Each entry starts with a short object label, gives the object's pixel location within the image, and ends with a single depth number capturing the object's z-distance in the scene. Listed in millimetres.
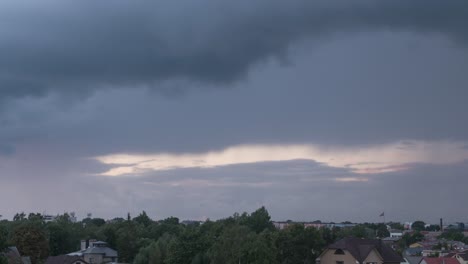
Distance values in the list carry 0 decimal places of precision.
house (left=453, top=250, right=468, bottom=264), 123075
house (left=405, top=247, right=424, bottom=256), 175412
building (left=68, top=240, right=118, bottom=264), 112500
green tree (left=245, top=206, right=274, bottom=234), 142875
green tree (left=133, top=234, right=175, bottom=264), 105688
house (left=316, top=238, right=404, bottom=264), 96562
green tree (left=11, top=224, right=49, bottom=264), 109750
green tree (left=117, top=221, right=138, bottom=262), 128600
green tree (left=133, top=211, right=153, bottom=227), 187075
